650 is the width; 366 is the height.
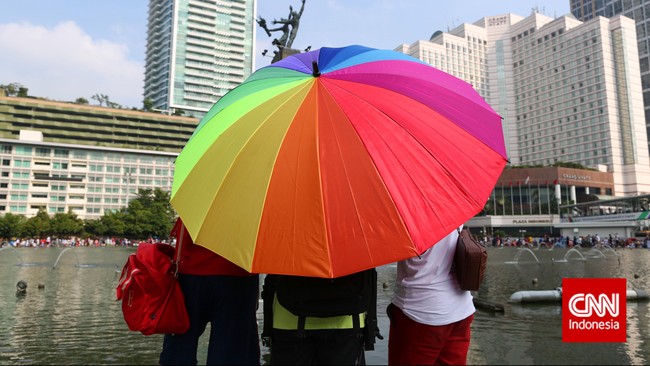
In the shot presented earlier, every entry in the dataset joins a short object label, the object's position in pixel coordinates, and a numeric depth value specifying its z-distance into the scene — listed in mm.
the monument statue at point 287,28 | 18172
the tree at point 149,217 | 74625
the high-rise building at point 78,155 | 88875
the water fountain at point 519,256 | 25725
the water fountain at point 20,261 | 22719
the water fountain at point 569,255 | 27389
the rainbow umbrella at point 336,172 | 2266
